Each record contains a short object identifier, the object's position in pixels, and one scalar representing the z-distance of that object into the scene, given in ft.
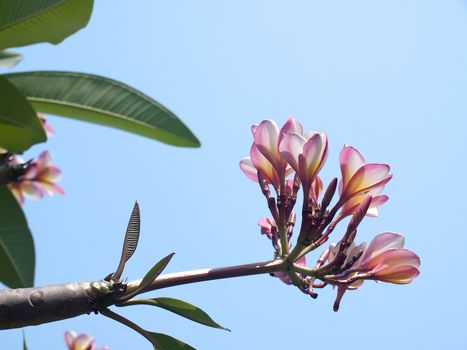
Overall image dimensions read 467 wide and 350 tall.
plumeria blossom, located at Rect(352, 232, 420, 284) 4.29
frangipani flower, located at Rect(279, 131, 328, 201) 4.32
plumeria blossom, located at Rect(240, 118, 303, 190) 4.43
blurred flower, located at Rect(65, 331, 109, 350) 6.37
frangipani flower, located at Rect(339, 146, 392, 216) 4.37
